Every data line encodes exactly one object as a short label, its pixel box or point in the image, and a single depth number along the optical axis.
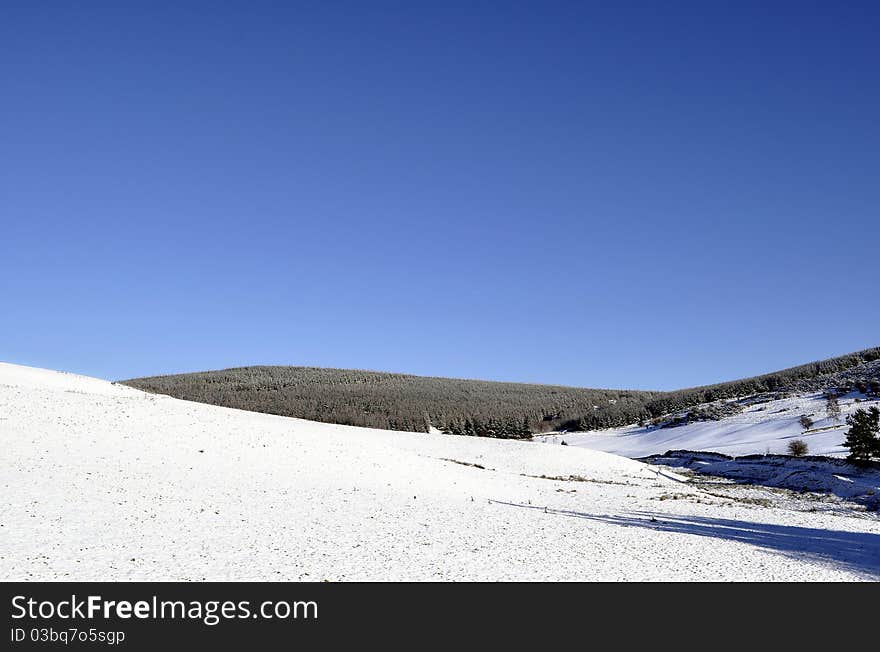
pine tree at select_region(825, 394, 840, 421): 84.69
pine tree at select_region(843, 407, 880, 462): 50.41
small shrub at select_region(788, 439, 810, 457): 63.47
